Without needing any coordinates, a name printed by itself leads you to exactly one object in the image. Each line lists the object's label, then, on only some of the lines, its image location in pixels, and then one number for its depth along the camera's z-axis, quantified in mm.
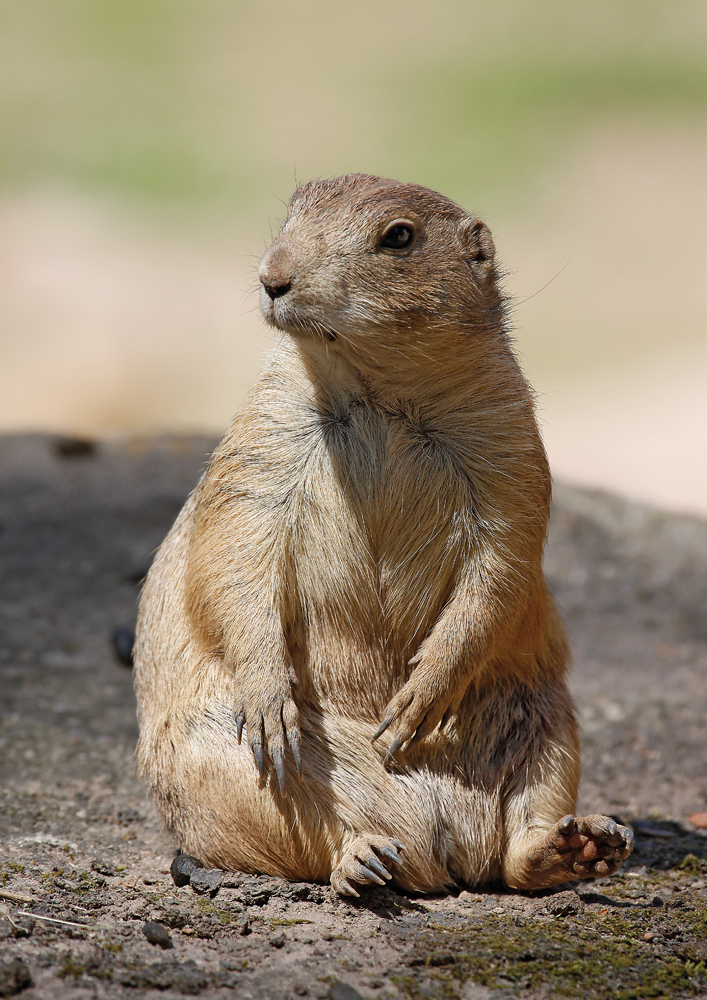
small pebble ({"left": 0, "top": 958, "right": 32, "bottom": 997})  6668
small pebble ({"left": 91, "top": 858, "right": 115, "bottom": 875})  9102
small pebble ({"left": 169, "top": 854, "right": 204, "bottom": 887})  9000
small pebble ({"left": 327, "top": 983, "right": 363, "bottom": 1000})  6941
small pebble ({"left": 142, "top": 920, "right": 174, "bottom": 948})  7676
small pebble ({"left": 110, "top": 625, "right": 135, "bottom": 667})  14641
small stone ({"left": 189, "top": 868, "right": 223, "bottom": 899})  8758
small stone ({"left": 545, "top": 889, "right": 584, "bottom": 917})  8898
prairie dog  8750
